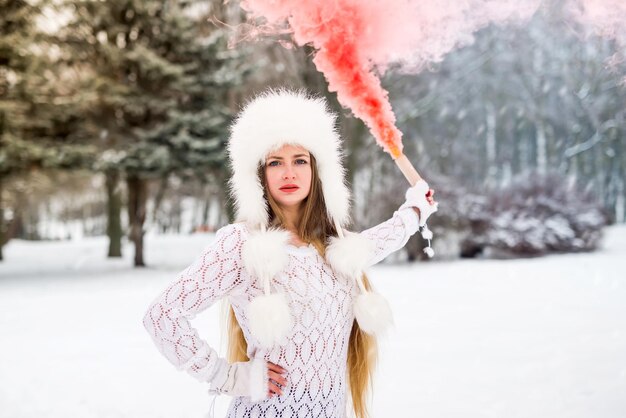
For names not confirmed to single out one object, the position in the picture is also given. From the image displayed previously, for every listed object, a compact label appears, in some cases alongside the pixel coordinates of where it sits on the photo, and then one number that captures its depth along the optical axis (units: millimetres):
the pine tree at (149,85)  14961
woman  2008
